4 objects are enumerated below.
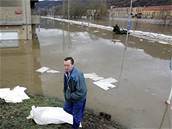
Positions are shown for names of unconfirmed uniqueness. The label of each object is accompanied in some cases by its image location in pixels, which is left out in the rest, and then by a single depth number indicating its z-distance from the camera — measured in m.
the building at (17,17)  13.32
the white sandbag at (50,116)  2.96
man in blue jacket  2.61
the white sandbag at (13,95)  3.95
